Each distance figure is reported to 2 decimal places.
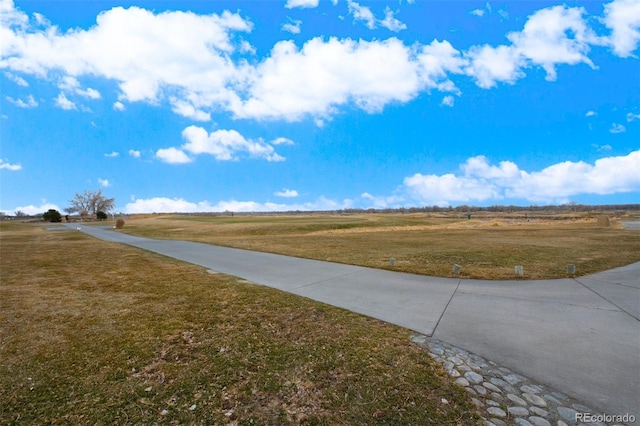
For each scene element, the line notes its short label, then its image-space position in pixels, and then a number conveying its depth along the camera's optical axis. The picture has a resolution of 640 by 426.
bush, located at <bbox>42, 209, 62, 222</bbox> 75.06
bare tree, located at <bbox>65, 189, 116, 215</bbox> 92.25
